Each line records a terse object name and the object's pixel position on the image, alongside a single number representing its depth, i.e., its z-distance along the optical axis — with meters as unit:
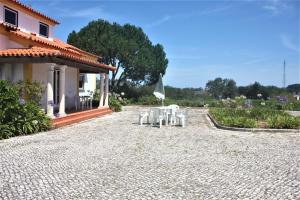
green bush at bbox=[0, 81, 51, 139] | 7.93
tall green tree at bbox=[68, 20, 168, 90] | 23.01
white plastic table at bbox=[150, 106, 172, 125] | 11.01
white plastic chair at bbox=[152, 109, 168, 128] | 10.90
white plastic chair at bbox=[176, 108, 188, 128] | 10.76
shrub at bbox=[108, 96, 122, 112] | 16.62
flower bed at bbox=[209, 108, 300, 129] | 10.21
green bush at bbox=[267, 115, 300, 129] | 10.20
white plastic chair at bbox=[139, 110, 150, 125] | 11.09
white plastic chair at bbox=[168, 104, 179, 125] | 11.08
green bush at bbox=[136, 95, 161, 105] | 22.75
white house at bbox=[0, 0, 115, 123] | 9.69
